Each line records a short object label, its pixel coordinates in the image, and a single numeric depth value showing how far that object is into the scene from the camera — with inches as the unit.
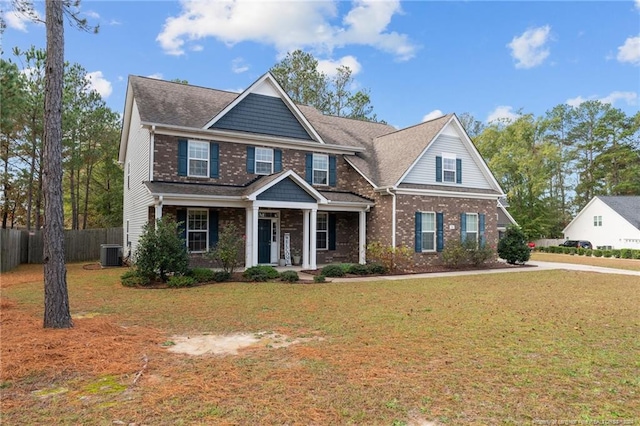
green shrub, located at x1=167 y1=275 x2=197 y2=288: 479.5
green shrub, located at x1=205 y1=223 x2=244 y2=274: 535.2
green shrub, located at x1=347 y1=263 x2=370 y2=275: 620.4
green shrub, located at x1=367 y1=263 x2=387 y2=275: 629.5
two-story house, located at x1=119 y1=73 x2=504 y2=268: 620.1
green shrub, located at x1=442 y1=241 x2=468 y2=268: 725.9
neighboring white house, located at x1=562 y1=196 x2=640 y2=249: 1457.3
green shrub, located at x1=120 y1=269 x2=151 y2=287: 483.5
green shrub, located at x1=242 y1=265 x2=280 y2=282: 535.2
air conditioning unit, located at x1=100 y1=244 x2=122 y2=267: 721.0
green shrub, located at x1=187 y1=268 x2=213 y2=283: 520.6
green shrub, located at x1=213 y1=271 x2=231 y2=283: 528.7
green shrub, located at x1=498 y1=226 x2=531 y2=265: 811.4
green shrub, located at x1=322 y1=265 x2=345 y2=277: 591.8
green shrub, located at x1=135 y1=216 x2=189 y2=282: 487.8
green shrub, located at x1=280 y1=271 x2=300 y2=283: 529.7
